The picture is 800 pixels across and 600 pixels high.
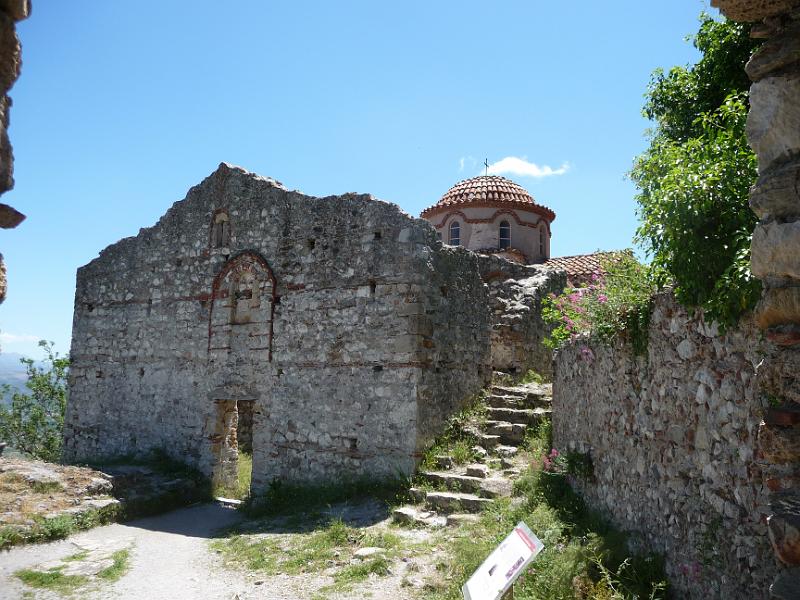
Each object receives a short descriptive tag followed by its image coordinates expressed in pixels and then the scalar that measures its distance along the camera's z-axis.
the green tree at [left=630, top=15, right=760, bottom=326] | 3.82
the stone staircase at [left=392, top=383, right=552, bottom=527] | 8.85
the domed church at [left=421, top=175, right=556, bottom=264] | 20.12
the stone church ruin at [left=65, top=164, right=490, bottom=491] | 10.60
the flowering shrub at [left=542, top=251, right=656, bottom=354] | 5.60
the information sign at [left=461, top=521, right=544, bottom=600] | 4.59
